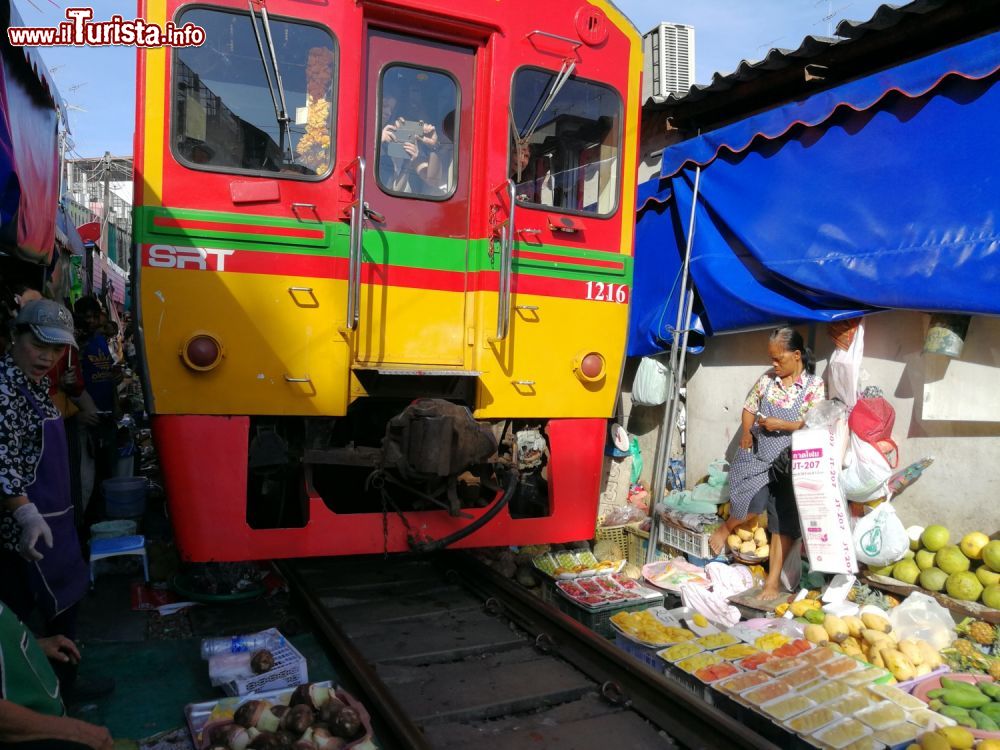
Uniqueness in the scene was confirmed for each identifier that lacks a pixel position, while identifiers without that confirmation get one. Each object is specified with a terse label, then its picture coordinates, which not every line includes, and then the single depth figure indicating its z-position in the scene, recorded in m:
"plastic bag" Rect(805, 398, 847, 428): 4.67
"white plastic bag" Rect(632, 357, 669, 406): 6.65
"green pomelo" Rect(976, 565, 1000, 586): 4.17
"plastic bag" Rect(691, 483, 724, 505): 5.85
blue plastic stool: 4.89
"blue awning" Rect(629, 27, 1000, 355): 4.27
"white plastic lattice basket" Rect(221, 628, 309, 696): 3.28
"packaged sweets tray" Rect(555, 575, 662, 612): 4.54
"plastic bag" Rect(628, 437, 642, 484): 7.12
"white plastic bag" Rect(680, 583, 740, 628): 4.70
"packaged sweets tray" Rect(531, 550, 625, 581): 5.10
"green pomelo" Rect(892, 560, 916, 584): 4.54
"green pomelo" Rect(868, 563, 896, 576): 4.70
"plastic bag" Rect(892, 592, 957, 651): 4.03
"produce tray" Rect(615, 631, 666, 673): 3.84
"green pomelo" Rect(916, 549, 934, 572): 4.53
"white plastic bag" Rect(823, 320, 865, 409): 5.01
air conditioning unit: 8.25
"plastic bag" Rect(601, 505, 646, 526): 6.33
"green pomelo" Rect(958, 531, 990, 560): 4.31
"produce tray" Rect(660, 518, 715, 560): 5.41
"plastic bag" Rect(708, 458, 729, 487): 5.94
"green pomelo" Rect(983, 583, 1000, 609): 4.08
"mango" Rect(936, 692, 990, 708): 3.42
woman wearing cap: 2.84
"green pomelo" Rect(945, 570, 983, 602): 4.20
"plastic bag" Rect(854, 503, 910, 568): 4.52
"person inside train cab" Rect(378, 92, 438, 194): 4.37
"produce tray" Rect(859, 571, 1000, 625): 4.05
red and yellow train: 3.94
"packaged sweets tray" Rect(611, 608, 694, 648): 3.96
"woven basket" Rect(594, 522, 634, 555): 6.20
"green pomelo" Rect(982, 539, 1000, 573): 4.14
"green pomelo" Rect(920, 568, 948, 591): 4.37
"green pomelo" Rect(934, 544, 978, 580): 4.34
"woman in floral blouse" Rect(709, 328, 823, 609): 4.91
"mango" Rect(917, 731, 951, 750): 2.90
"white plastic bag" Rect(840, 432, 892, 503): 4.59
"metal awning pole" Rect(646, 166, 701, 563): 6.23
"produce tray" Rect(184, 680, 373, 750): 2.75
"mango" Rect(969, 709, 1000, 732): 3.19
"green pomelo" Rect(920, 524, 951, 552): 4.51
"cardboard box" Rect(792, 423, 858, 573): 4.47
